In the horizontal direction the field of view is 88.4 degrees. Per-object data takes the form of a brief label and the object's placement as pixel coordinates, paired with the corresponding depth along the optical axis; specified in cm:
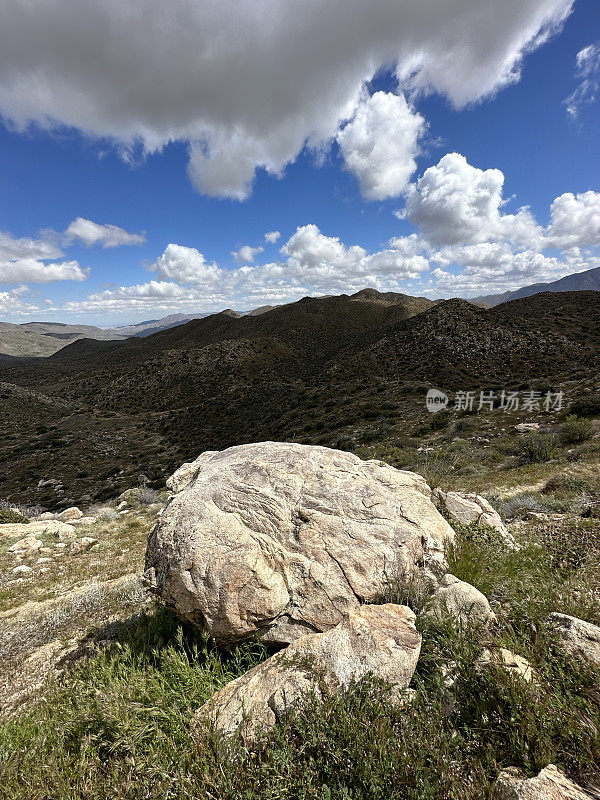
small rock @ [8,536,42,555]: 1061
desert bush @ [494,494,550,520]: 788
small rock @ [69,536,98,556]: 1095
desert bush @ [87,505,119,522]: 1480
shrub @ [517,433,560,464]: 1284
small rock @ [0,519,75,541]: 1211
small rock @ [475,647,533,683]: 297
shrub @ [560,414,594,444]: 1387
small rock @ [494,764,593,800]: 212
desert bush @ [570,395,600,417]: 1667
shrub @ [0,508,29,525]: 1439
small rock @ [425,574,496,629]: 365
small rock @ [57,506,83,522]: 1491
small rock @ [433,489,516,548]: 661
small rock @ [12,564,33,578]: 909
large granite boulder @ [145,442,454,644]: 385
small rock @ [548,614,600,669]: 299
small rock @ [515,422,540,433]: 1666
